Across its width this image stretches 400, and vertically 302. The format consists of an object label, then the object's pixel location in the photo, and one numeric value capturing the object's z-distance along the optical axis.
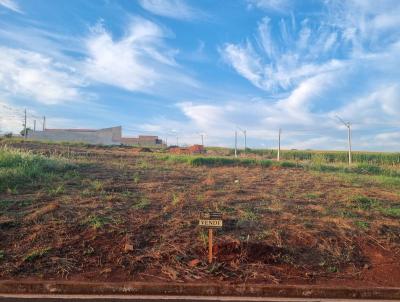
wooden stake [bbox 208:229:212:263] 5.40
